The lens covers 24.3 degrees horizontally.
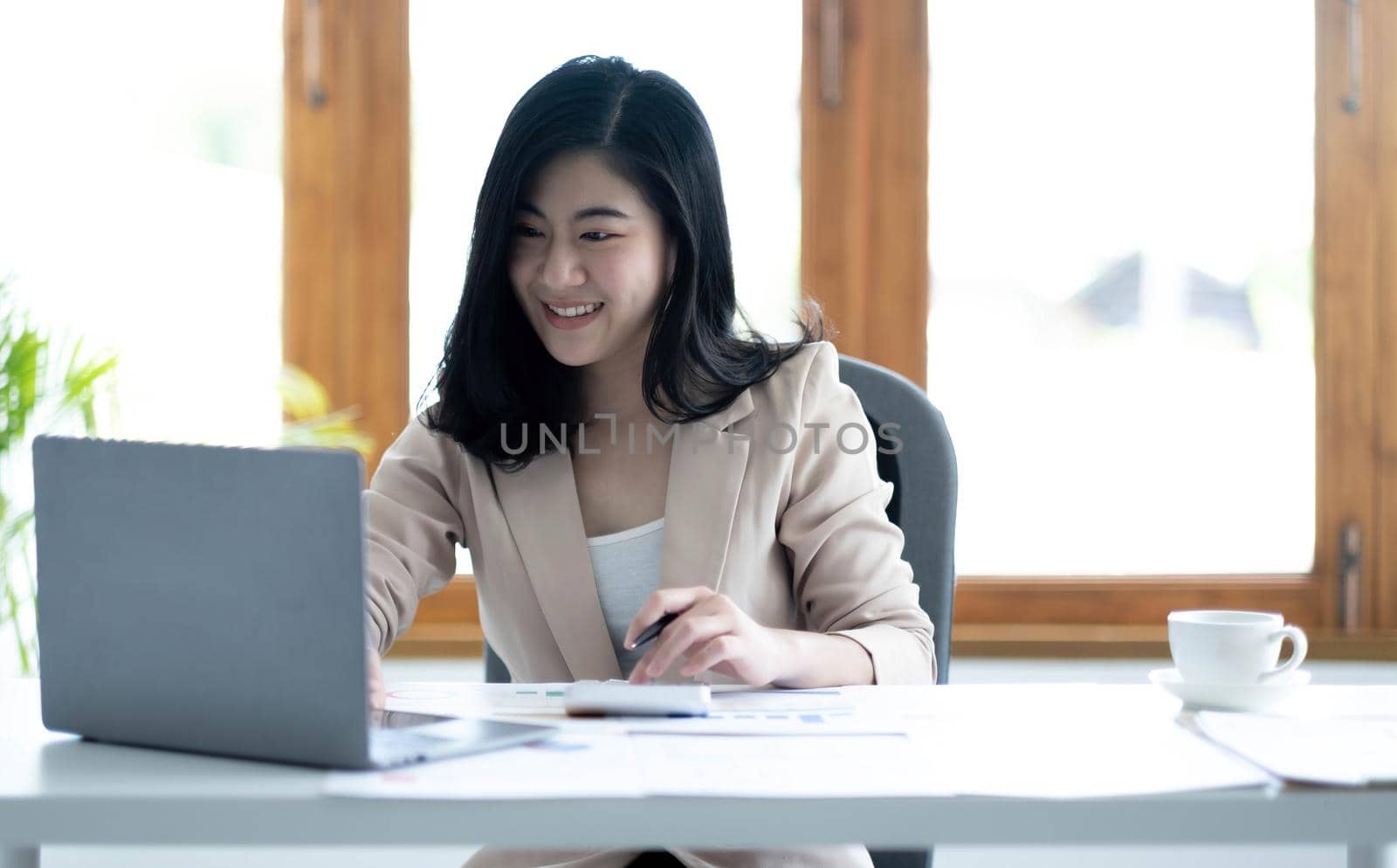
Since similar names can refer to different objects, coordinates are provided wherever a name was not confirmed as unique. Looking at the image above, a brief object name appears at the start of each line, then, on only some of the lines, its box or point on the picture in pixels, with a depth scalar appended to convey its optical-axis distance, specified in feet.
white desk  7.46
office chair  9.83
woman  9.56
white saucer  8.38
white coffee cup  8.41
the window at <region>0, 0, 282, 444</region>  13.40
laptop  7.61
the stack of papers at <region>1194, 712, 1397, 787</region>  7.64
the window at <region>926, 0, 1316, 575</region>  13.52
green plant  11.58
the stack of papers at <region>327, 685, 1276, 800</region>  7.57
